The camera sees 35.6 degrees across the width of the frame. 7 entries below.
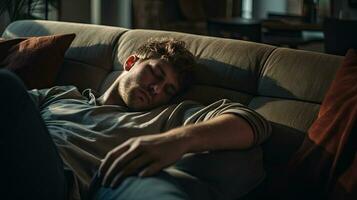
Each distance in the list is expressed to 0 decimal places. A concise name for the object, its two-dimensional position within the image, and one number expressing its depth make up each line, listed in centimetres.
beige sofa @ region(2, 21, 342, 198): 178
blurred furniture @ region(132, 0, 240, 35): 480
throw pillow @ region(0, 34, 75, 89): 232
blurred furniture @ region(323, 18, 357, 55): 367
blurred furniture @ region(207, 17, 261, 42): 386
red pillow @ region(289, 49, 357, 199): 154
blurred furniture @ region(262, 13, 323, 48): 432
